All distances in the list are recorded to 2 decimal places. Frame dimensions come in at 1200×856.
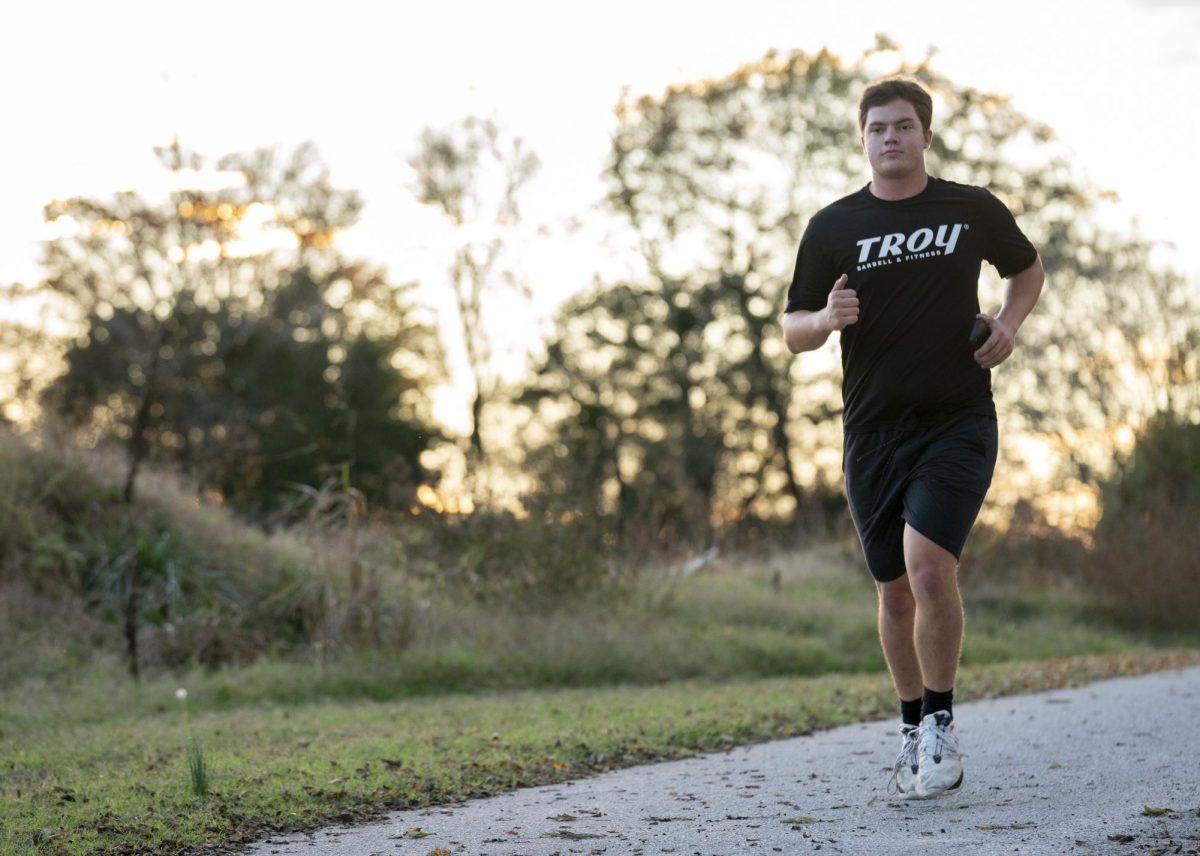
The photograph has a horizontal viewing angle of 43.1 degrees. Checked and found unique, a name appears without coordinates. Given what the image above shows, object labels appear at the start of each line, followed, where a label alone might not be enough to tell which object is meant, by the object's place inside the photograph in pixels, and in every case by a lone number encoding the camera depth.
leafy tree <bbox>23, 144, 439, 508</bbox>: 32.50
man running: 5.36
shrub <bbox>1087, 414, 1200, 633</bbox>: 19.66
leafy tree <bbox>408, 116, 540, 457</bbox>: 32.06
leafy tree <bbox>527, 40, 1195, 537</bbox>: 31.33
